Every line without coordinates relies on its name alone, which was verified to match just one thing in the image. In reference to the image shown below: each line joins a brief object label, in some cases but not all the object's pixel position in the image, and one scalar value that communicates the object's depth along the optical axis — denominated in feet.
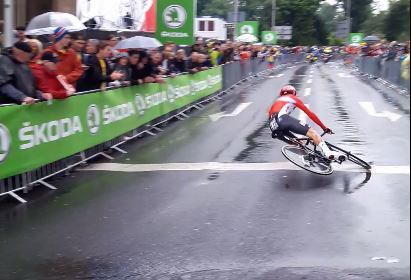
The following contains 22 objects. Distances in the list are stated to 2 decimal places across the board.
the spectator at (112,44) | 45.96
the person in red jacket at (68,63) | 34.86
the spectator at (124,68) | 43.86
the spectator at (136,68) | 44.75
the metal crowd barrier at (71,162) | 28.09
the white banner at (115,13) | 70.79
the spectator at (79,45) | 36.58
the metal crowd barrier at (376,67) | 87.86
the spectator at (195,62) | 65.16
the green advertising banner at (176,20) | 63.16
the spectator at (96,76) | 37.99
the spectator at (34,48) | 30.22
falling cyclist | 31.89
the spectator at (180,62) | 61.21
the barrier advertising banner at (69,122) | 27.14
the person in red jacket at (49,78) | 31.32
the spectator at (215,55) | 83.25
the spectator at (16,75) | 28.19
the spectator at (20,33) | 36.70
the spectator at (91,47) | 39.70
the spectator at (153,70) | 46.14
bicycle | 31.50
